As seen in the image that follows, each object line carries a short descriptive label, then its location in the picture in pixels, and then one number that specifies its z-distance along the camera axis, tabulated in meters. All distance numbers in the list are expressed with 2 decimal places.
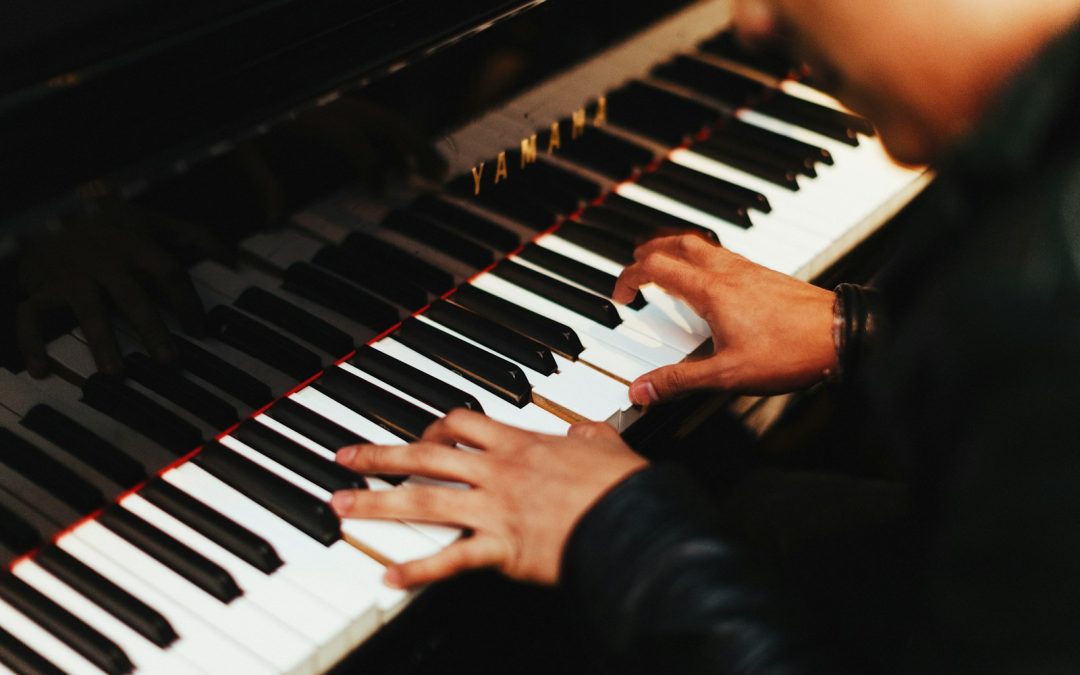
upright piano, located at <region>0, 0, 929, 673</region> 1.13
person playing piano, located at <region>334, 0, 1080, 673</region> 0.88
